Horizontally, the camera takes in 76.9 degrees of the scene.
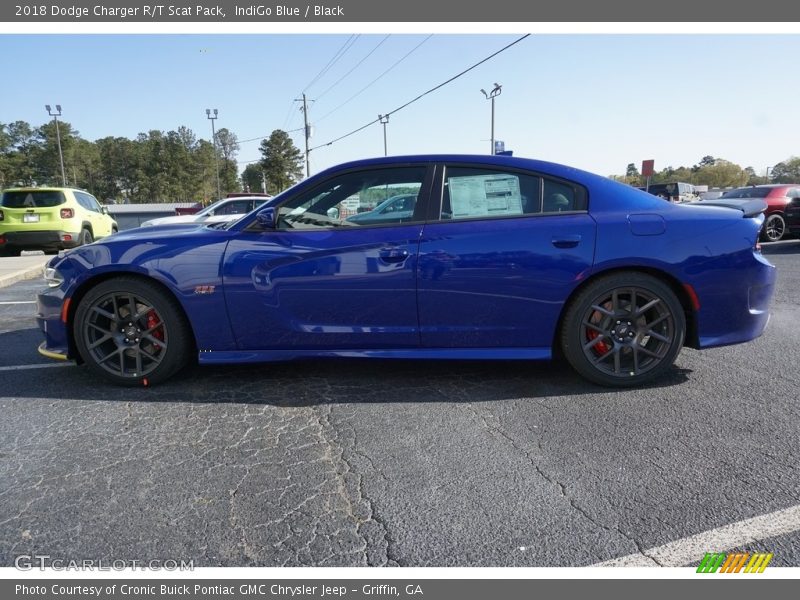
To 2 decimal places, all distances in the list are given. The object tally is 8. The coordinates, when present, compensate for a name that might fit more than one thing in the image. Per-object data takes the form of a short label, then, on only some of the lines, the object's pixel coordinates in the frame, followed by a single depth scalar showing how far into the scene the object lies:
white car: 13.84
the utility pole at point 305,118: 46.06
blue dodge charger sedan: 3.16
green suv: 10.85
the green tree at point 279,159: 74.88
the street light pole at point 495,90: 28.07
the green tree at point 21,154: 74.25
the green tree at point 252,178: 86.82
